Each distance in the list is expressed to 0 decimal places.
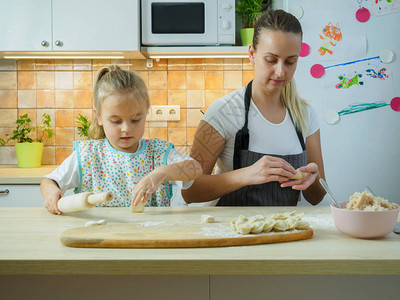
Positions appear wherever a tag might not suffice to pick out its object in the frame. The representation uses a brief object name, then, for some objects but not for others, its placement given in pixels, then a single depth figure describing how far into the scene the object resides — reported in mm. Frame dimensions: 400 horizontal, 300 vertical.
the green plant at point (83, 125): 2625
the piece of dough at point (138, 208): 1078
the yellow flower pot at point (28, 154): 2588
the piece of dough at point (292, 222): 824
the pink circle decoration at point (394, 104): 2188
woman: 1323
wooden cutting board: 754
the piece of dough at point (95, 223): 910
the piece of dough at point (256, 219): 860
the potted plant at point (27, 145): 2590
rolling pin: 917
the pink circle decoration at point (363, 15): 2164
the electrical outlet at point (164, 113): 2744
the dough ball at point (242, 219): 882
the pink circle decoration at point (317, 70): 2186
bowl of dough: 790
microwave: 2445
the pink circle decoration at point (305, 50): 2188
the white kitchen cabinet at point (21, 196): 2184
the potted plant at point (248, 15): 2529
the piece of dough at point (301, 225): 832
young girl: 1332
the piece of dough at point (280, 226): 816
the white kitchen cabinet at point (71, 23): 2404
